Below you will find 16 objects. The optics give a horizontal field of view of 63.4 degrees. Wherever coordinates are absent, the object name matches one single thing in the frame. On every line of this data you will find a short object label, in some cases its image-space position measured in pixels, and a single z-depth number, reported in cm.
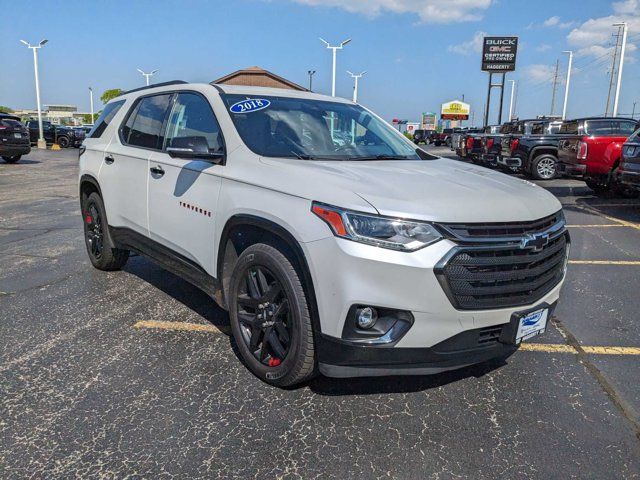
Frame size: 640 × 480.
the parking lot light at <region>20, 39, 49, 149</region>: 3288
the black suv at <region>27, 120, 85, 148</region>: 3369
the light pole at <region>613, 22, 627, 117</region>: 3214
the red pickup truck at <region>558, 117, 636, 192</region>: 1109
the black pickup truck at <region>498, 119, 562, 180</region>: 1586
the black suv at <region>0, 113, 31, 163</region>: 1803
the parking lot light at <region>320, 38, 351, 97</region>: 3606
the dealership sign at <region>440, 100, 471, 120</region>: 9044
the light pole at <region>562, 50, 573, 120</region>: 4937
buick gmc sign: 4750
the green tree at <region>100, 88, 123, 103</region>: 9344
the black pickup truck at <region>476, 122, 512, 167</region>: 1812
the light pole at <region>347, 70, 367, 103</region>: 4808
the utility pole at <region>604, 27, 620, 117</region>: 6272
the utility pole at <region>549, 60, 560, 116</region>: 9288
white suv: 251
